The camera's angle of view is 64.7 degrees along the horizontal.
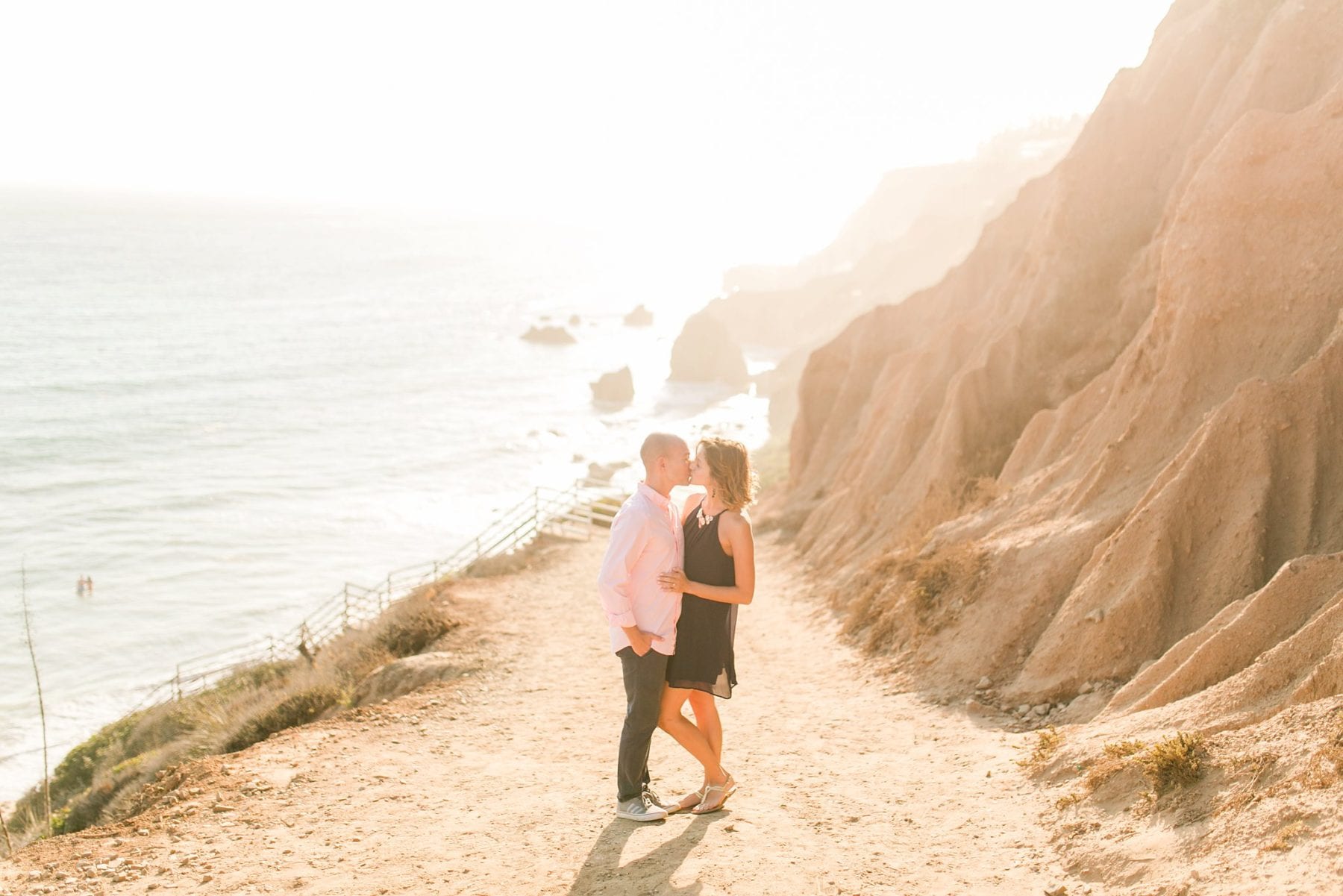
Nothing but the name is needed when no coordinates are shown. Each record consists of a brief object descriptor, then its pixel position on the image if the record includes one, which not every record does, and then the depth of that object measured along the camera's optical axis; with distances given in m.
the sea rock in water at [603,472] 48.38
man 6.48
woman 6.53
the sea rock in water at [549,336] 92.25
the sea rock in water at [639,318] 108.62
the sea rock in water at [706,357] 75.75
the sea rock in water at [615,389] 69.06
